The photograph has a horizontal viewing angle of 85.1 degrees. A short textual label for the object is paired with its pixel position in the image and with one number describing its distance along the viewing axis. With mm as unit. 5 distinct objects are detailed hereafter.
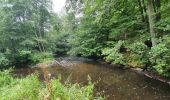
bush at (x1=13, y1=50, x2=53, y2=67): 8081
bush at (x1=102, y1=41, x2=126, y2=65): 4728
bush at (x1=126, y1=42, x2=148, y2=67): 4350
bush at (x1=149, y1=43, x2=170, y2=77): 3440
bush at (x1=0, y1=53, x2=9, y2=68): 7177
